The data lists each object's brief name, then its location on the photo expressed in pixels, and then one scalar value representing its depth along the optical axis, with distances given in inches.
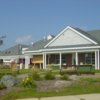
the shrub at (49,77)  596.8
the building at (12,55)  1809.7
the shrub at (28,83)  488.5
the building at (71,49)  1265.1
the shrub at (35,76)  592.3
